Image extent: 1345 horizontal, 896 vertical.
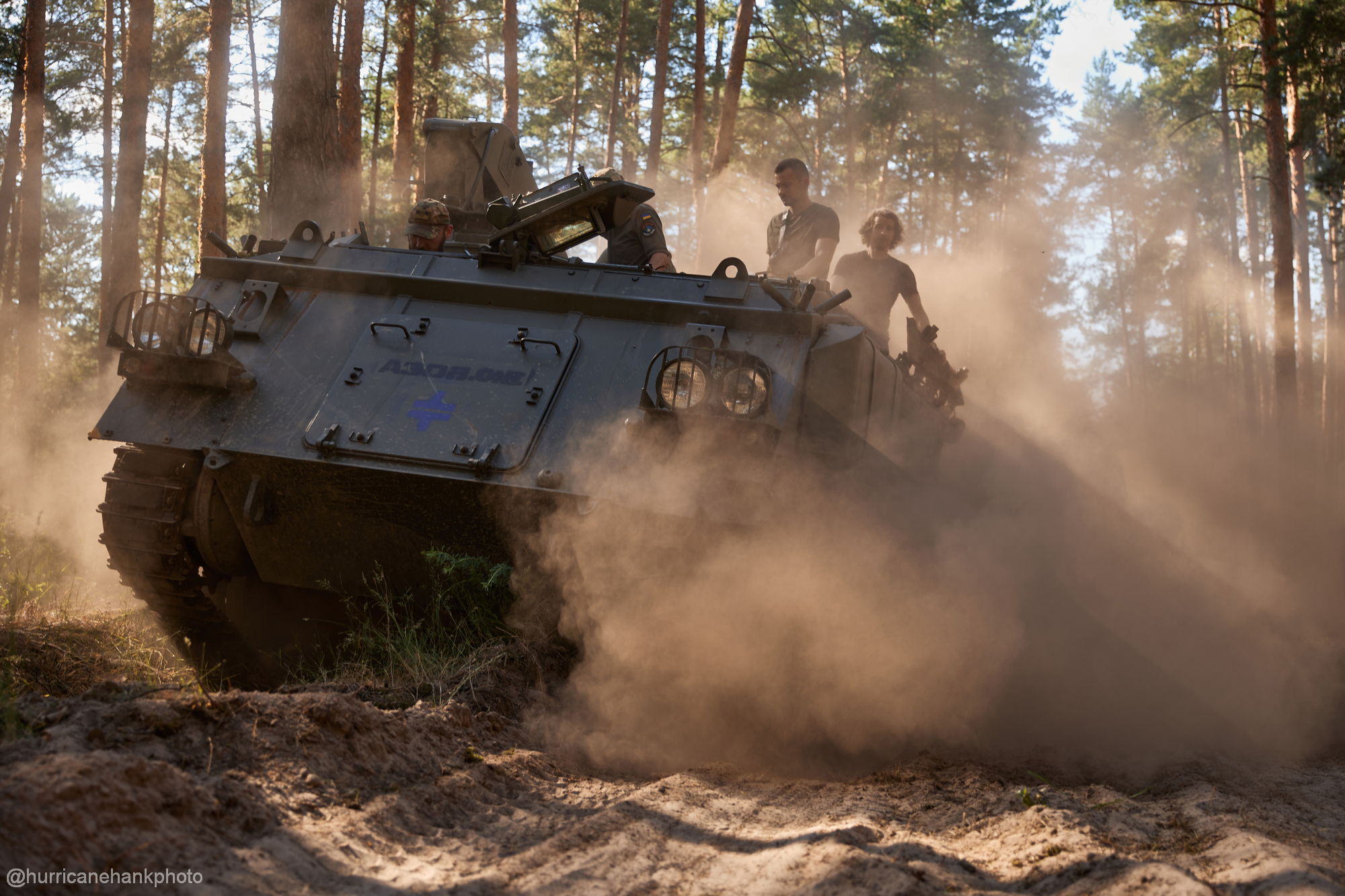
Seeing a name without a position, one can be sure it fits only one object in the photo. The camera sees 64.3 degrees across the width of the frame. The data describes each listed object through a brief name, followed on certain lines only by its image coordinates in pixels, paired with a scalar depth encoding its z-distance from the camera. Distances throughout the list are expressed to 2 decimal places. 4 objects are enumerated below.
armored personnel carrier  4.09
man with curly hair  6.83
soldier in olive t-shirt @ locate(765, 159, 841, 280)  6.56
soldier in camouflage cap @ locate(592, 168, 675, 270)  5.96
